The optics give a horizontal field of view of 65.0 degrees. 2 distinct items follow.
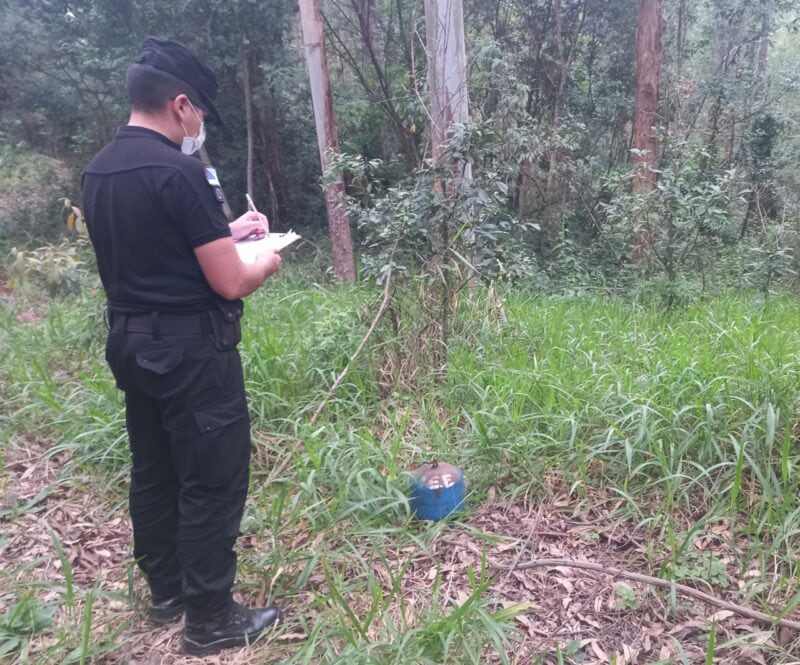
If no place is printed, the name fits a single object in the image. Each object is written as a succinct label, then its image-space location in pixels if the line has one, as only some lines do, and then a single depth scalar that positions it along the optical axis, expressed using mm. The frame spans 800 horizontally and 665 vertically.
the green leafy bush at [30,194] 11742
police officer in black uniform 1799
